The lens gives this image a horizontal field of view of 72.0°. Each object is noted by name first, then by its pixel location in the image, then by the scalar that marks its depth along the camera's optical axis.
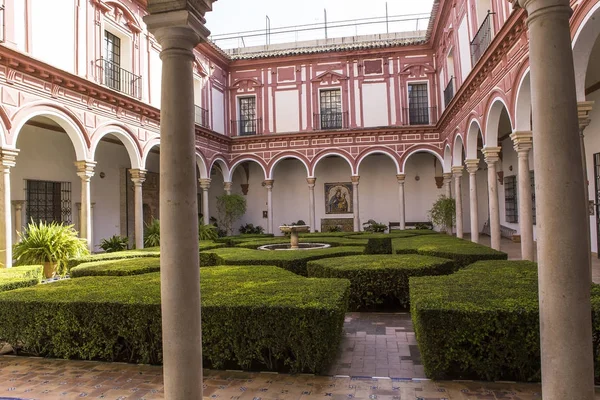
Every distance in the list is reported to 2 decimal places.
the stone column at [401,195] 19.34
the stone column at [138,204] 13.78
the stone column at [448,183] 18.20
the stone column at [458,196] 15.41
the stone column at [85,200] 11.74
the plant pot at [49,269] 9.58
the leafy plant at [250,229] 22.44
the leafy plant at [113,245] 13.18
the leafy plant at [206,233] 16.10
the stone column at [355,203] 19.52
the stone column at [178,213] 2.68
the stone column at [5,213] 9.15
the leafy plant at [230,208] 20.40
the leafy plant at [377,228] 19.16
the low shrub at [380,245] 12.64
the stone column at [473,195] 12.99
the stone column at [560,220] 2.31
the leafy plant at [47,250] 9.54
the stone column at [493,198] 10.80
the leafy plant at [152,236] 14.27
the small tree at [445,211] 17.06
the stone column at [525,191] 8.60
